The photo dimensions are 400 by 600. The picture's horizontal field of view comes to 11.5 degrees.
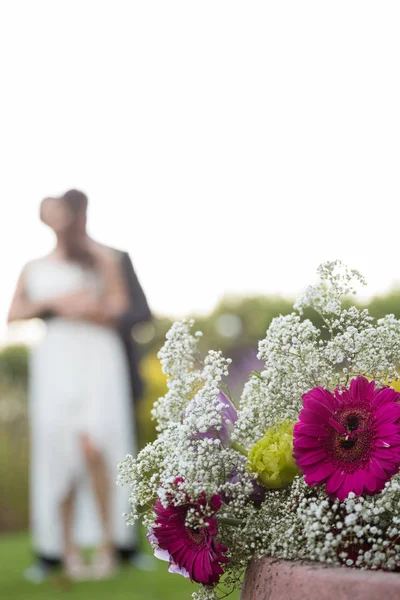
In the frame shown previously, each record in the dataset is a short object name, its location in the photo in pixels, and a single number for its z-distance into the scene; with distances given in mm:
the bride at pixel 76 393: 6123
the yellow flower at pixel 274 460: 1540
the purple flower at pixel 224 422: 1590
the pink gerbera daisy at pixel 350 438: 1507
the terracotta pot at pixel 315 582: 1456
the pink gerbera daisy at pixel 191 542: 1545
